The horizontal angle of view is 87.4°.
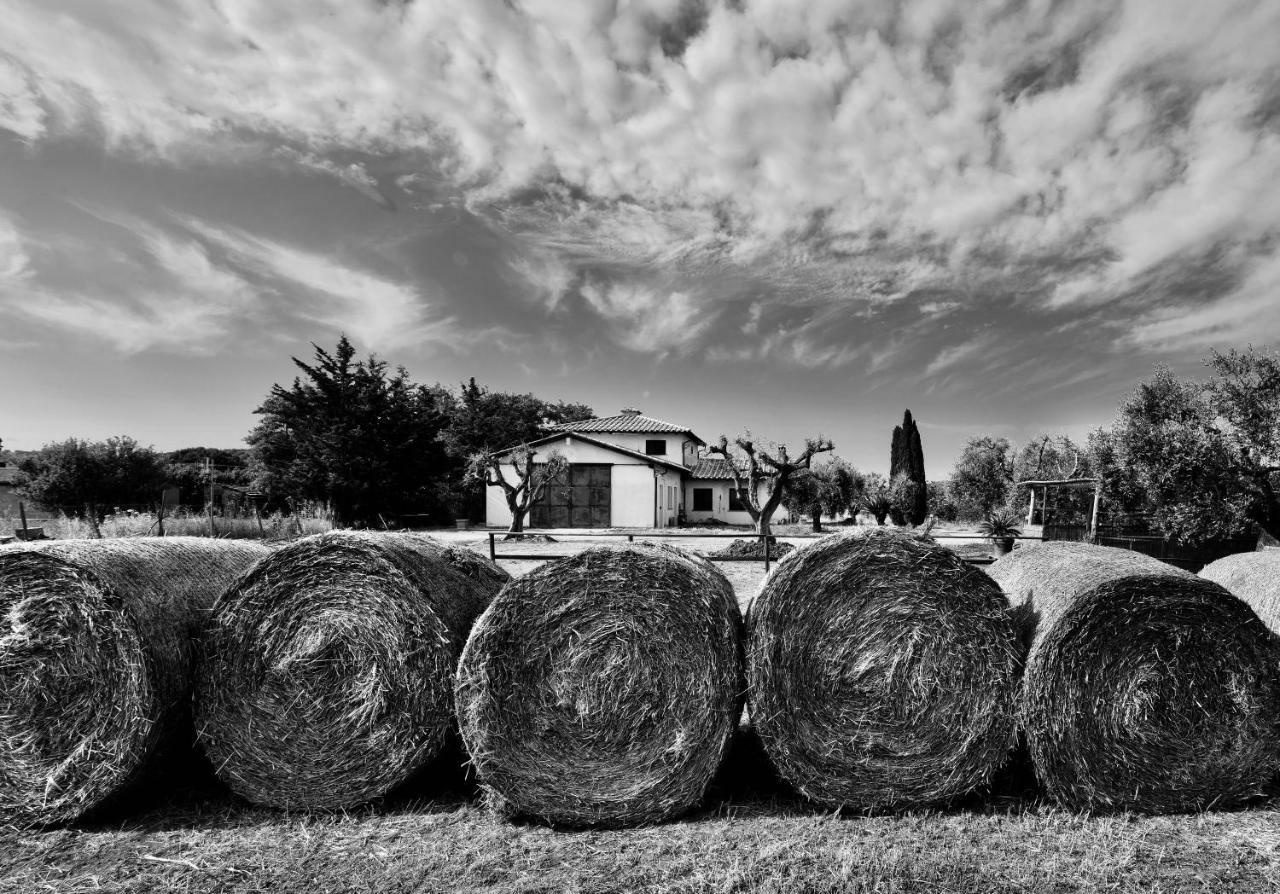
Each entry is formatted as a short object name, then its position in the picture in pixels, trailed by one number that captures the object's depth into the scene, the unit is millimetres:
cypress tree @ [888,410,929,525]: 35719
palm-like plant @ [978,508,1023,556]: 14239
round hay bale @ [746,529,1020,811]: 3865
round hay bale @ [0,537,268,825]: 3664
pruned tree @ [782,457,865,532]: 38266
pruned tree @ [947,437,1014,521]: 42656
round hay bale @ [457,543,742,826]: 3771
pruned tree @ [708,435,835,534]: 21484
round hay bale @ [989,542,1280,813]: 3854
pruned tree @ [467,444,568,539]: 26969
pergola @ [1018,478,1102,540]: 17533
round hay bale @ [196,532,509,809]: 3871
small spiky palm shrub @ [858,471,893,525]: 36250
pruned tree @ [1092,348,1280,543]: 13641
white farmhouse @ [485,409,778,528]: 33875
